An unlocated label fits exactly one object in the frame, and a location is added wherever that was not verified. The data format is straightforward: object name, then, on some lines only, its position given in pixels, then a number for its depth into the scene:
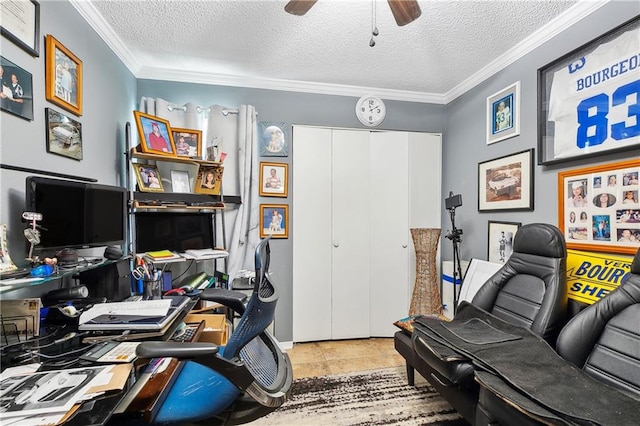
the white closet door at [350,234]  2.99
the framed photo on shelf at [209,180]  2.56
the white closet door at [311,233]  2.93
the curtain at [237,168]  2.73
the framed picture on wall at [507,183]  2.22
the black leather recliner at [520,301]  1.51
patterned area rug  1.80
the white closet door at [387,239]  3.06
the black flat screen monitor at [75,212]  1.27
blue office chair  0.92
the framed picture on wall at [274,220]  2.90
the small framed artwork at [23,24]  1.24
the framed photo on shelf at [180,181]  2.52
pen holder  1.75
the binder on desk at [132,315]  1.14
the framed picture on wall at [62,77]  1.49
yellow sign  1.59
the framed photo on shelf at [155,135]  2.18
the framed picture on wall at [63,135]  1.51
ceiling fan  1.45
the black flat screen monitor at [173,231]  2.34
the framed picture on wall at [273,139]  2.89
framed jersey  1.58
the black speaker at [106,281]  1.63
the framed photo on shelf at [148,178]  2.27
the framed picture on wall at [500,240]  2.34
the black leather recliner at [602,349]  1.17
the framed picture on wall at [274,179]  2.90
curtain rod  2.65
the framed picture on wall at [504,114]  2.33
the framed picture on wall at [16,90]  1.24
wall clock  3.08
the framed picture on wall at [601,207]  1.59
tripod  2.66
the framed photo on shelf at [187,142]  2.51
